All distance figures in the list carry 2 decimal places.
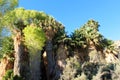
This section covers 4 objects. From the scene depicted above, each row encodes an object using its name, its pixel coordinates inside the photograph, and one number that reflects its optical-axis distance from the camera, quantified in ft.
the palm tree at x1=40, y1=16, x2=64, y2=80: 32.78
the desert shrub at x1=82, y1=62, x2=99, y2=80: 27.88
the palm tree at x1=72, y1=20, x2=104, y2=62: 33.94
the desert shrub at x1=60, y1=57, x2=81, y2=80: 27.27
